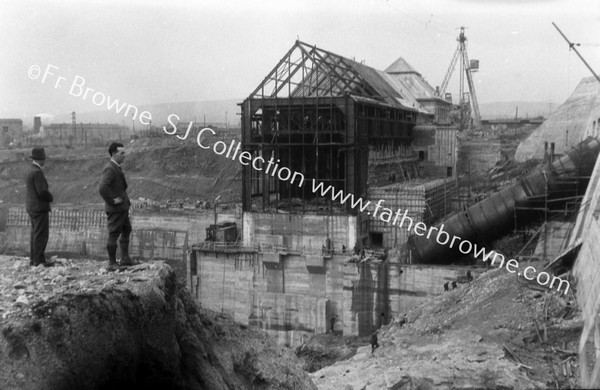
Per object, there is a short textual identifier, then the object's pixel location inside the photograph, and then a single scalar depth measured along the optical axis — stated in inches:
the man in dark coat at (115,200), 410.9
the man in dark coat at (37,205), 412.2
